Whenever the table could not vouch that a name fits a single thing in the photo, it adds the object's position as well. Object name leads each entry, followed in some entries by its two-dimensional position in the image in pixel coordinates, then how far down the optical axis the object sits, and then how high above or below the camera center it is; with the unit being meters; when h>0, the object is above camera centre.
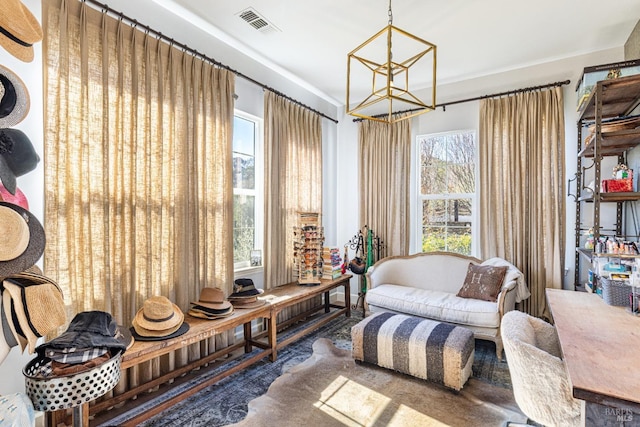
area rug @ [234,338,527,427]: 2.01 -1.28
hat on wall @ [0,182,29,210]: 1.08 +0.04
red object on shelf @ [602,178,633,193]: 2.21 +0.14
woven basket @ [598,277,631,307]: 1.83 -0.48
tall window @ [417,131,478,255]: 3.93 +0.19
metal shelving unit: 2.08 +0.47
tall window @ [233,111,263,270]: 3.33 +0.17
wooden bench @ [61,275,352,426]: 1.93 -0.99
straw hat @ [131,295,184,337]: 2.05 -0.70
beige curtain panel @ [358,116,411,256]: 4.18 +0.35
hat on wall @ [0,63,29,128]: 0.96 +0.32
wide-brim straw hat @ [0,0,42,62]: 0.91 +0.51
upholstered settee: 2.90 -0.85
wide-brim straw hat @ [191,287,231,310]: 2.47 -0.69
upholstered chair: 1.32 -0.73
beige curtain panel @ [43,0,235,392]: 1.94 +0.29
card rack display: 3.58 -0.45
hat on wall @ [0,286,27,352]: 0.91 -0.29
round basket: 1.38 -0.75
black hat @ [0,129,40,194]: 0.97 +0.16
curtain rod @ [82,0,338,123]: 2.12 +1.26
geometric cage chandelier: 3.02 +1.50
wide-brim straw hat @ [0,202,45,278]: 0.89 -0.09
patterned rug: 2.04 -1.29
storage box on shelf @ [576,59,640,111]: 2.49 +1.03
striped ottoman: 2.32 -1.04
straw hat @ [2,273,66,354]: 0.94 -0.28
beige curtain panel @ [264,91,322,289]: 3.51 +0.38
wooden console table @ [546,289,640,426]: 1.00 -0.55
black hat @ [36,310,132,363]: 1.48 -0.60
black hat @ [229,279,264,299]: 2.81 -0.70
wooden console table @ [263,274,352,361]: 2.85 -0.88
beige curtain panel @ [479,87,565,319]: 3.33 +0.21
